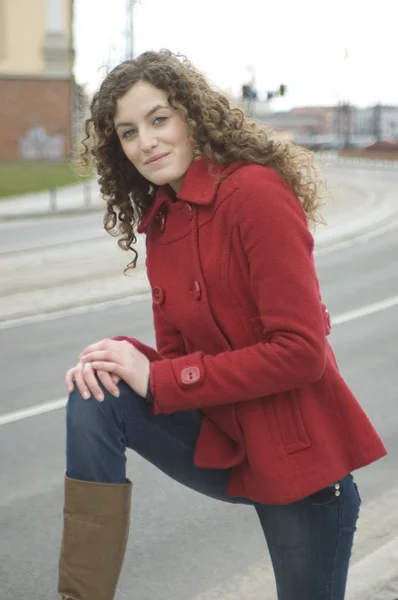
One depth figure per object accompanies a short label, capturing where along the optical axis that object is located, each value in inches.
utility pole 1738.4
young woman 98.0
